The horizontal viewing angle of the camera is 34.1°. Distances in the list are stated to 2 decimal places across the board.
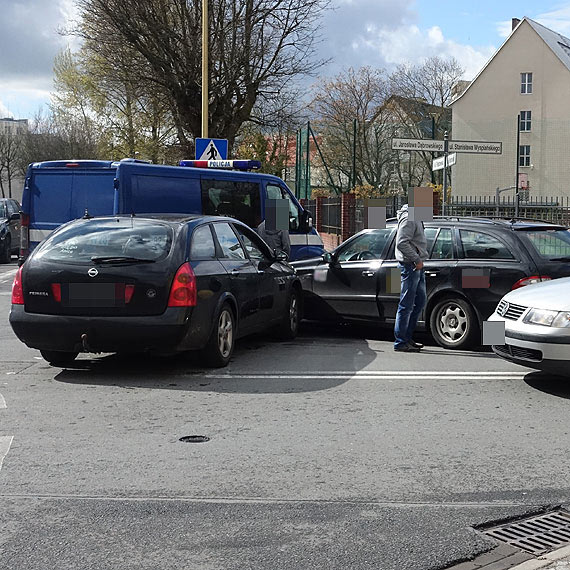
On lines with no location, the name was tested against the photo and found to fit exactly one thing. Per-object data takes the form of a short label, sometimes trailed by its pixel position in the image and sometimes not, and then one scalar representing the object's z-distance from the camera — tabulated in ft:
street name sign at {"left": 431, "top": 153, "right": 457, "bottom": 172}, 51.88
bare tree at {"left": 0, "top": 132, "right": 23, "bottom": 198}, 268.41
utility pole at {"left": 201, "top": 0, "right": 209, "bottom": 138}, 82.12
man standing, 32.35
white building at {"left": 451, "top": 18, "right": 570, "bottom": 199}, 177.06
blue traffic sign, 74.54
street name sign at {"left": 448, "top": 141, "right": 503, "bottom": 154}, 54.39
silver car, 24.14
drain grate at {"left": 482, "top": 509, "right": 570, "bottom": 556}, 13.96
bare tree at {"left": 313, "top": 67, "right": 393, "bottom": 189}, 198.08
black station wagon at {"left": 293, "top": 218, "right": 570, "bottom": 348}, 32.45
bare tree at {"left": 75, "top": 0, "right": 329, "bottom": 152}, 102.27
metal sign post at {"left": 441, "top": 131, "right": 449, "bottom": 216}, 51.31
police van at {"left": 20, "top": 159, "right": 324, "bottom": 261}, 42.29
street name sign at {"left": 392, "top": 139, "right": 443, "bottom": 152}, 52.70
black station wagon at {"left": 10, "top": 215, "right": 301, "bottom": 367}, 26.02
